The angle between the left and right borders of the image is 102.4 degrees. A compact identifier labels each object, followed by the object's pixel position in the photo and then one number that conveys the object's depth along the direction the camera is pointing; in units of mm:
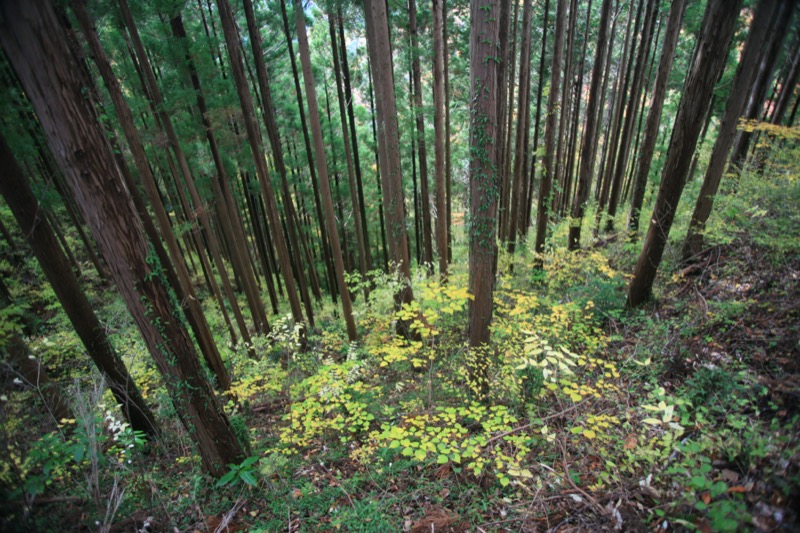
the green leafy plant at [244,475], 3181
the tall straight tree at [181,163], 5973
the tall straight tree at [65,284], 4480
